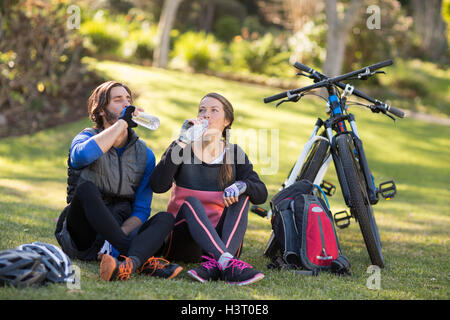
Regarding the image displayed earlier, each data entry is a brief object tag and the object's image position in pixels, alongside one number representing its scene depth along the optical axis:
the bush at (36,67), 10.88
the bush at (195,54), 17.06
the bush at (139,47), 17.77
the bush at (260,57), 17.42
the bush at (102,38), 18.20
